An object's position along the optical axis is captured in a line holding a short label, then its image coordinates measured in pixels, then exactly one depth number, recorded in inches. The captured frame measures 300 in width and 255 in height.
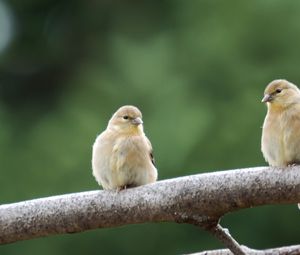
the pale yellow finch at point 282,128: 439.8
